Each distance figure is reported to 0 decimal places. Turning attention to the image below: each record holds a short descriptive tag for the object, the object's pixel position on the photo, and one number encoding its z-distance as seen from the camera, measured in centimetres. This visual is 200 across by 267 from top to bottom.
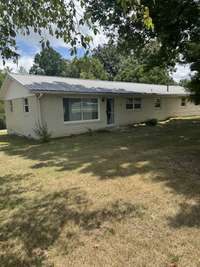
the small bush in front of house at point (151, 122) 1409
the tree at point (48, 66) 4892
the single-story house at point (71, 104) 1064
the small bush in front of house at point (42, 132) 986
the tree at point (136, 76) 2931
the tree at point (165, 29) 802
